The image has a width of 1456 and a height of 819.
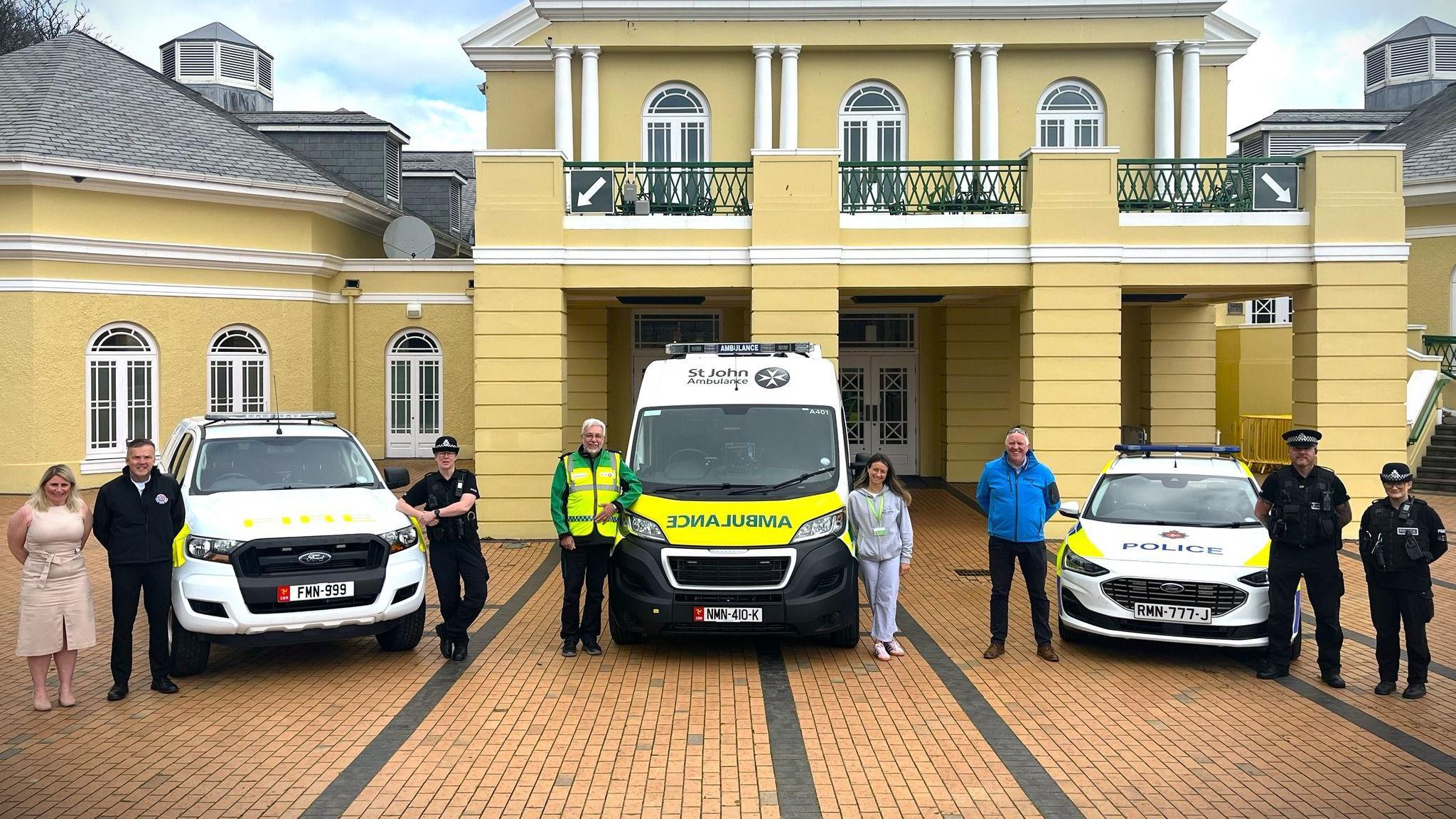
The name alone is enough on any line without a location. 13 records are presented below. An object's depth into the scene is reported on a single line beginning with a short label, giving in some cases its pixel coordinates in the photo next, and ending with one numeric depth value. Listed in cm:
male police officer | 792
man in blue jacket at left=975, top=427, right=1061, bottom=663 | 877
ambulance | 833
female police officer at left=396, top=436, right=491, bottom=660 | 848
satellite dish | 2306
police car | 832
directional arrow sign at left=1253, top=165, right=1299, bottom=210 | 1486
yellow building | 1459
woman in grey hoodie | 866
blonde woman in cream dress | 722
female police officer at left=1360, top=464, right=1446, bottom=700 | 750
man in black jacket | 751
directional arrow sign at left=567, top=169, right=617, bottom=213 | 1476
